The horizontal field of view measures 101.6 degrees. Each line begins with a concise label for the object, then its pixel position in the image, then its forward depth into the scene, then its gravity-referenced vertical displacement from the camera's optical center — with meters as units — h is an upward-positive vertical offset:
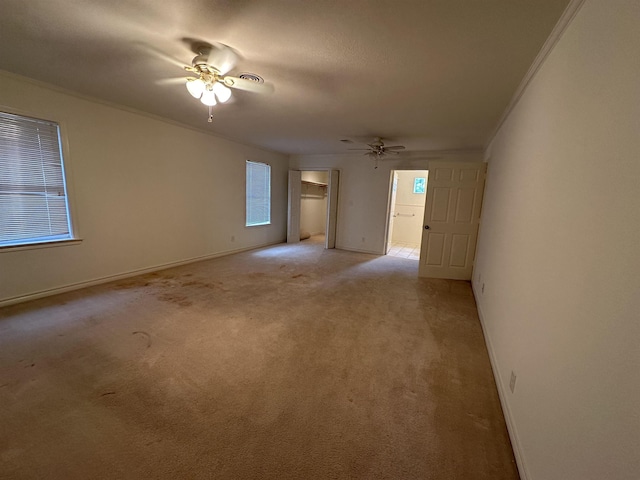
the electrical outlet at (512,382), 1.59 -1.09
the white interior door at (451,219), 4.29 -0.27
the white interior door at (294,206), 6.84 -0.27
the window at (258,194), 5.95 +0.02
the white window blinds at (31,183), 2.72 +0.02
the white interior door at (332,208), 6.38 -0.26
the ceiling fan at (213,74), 2.01 +1.02
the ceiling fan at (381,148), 4.49 +0.95
